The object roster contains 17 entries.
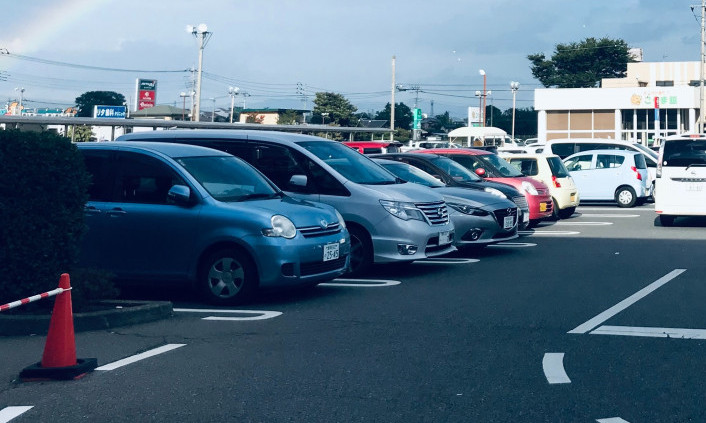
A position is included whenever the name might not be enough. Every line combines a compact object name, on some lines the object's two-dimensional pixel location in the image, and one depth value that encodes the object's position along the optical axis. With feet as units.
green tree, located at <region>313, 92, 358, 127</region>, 240.32
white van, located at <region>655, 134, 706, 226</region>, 59.98
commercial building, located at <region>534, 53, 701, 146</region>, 203.51
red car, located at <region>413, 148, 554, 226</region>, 60.08
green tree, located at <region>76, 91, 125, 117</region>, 355.97
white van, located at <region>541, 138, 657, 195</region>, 92.48
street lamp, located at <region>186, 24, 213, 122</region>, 159.73
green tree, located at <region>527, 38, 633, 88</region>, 284.20
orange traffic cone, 21.48
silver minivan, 39.11
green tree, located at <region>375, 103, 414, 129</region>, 341.62
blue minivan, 32.30
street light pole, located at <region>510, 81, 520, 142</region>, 256.73
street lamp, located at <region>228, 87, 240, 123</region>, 278.67
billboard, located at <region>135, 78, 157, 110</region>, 271.90
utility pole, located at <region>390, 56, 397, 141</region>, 212.43
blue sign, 208.76
